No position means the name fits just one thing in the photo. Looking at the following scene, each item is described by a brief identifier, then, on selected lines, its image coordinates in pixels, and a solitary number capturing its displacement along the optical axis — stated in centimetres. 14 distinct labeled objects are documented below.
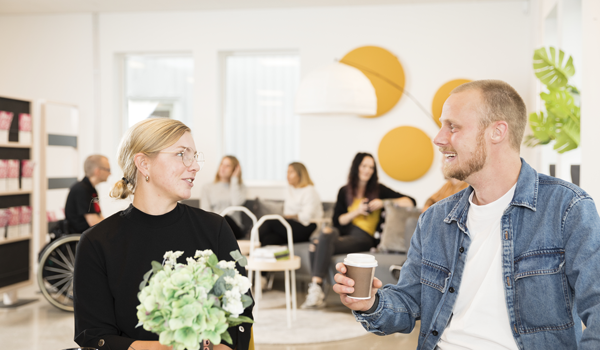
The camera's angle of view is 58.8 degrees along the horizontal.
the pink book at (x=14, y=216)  465
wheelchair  445
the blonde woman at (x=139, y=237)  156
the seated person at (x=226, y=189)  590
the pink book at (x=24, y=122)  475
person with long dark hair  467
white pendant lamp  410
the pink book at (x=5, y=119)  453
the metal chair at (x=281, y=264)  405
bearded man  133
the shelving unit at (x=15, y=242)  459
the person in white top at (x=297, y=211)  532
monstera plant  371
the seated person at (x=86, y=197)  451
